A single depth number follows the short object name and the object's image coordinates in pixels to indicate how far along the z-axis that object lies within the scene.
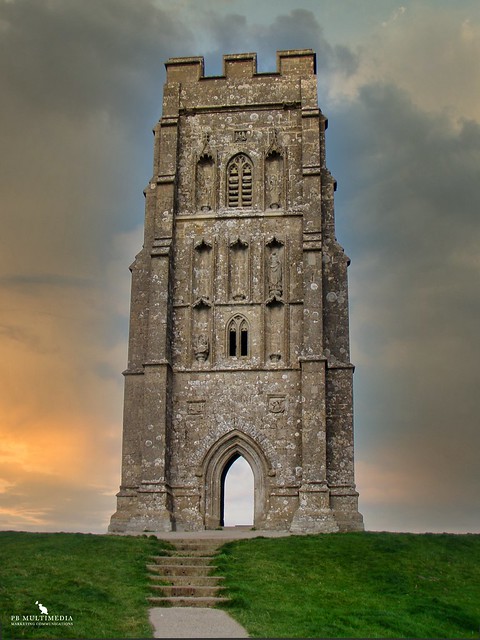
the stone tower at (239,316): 33.12
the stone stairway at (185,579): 20.27
